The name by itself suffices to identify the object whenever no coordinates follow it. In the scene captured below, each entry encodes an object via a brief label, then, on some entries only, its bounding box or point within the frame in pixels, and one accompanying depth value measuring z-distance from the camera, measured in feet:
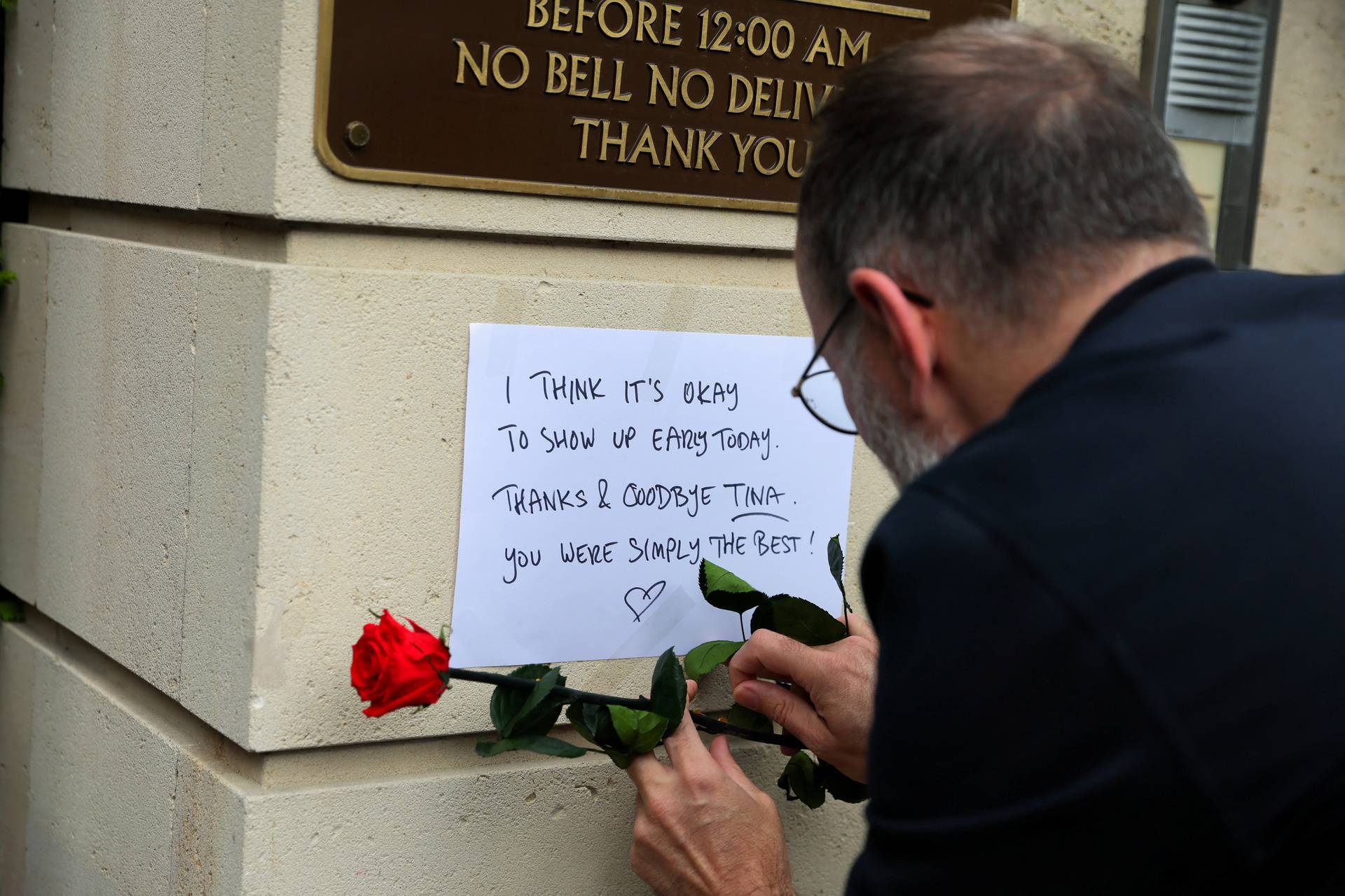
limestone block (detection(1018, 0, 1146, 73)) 7.45
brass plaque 5.57
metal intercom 8.79
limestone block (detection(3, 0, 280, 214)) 5.59
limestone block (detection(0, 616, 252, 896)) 6.12
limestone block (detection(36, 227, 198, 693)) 6.14
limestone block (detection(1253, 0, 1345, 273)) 9.62
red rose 5.34
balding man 3.31
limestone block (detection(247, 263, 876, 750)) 5.61
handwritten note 6.07
